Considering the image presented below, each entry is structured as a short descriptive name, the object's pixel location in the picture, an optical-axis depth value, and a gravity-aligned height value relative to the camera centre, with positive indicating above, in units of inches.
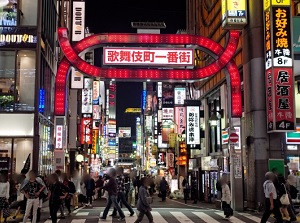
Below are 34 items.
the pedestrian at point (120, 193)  684.5 -81.1
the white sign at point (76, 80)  1347.2 +182.8
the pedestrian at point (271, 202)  538.9 -72.5
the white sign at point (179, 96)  1721.2 +171.5
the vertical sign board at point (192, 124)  1293.1 +48.7
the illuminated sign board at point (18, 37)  959.0 +221.2
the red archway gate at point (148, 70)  818.8 +138.8
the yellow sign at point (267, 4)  775.7 +233.4
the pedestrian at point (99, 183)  1180.5 -106.5
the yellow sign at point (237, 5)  839.7 +250.1
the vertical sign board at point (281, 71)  762.2 +115.9
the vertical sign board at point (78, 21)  1186.0 +318.8
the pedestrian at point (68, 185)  706.2 -70.3
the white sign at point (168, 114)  2092.5 +126.4
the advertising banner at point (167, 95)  2157.6 +231.4
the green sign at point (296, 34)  805.2 +186.8
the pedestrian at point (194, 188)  1153.6 -122.7
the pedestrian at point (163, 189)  1215.6 -126.3
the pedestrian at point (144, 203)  526.6 -70.6
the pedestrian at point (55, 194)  578.7 -67.2
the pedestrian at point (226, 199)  651.5 -85.6
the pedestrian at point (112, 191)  642.2 -70.5
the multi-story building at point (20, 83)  951.0 +124.4
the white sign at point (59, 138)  858.7 +7.7
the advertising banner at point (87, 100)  1929.1 +176.6
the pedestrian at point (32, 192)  532.4 -57.9
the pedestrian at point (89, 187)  990.8 -99.9
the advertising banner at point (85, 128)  1884.8 +58.0
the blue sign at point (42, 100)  995.9 +92.5
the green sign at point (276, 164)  776.1 -39.8
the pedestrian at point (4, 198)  567.8 -69.0
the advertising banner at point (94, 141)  2273.6 +4.3
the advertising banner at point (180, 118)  1605.1 +83.8
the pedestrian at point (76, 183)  888.3 -87.4
